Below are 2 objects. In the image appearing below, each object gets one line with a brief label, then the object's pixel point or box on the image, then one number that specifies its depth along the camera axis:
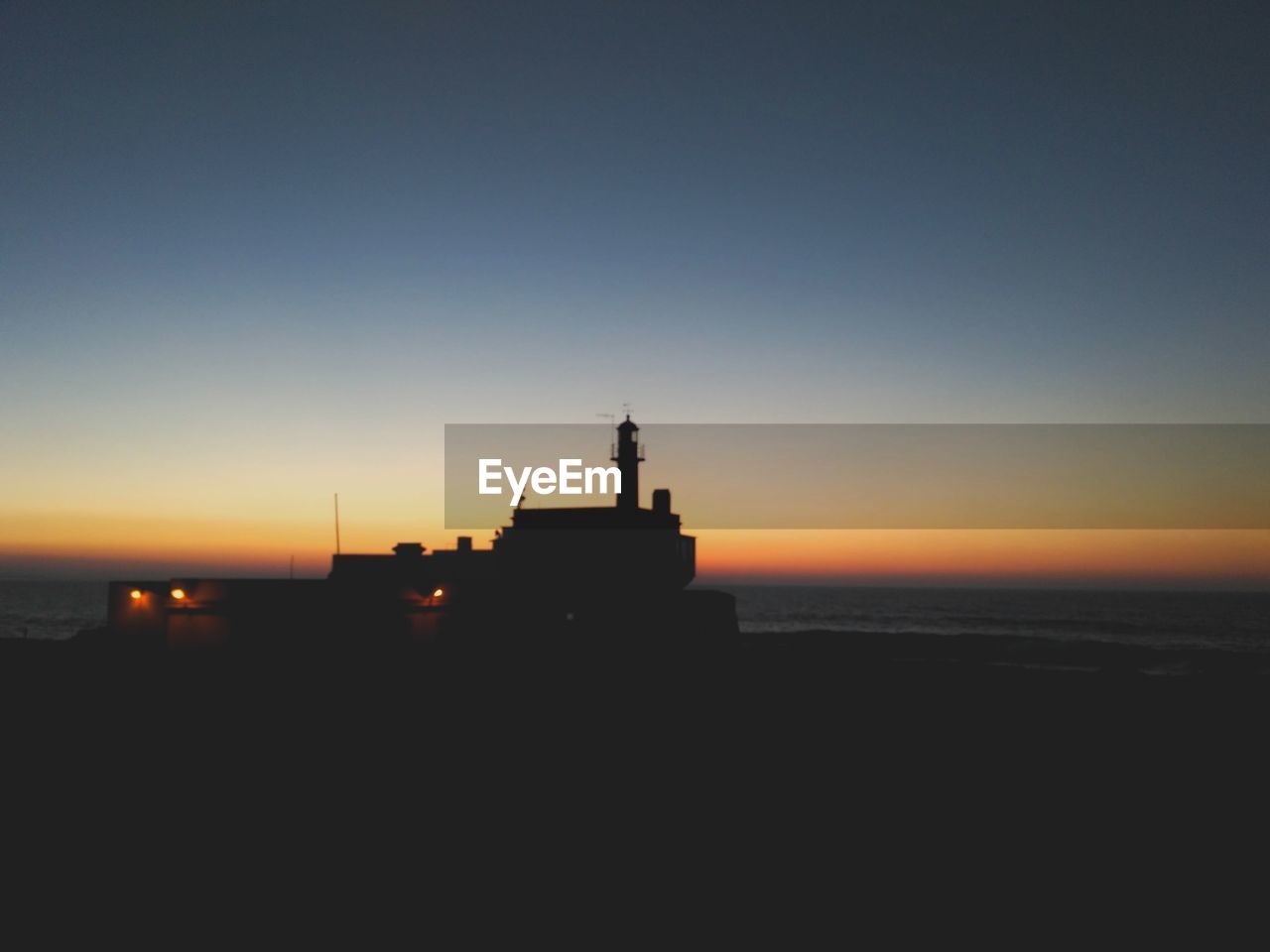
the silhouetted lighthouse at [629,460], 36.06
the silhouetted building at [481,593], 24.95
